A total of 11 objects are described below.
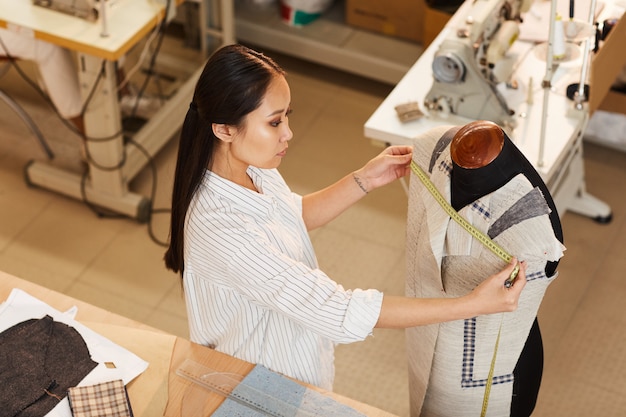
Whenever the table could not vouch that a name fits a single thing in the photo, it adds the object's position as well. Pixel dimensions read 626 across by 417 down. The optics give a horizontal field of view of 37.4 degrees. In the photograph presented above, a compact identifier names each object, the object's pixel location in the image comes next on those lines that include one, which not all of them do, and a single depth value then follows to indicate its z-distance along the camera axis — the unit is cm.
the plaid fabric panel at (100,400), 196
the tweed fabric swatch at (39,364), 196
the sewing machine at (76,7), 322
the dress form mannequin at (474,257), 167
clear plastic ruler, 195
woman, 179
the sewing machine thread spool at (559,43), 272
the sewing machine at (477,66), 271
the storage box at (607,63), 277
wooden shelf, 427
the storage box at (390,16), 428
